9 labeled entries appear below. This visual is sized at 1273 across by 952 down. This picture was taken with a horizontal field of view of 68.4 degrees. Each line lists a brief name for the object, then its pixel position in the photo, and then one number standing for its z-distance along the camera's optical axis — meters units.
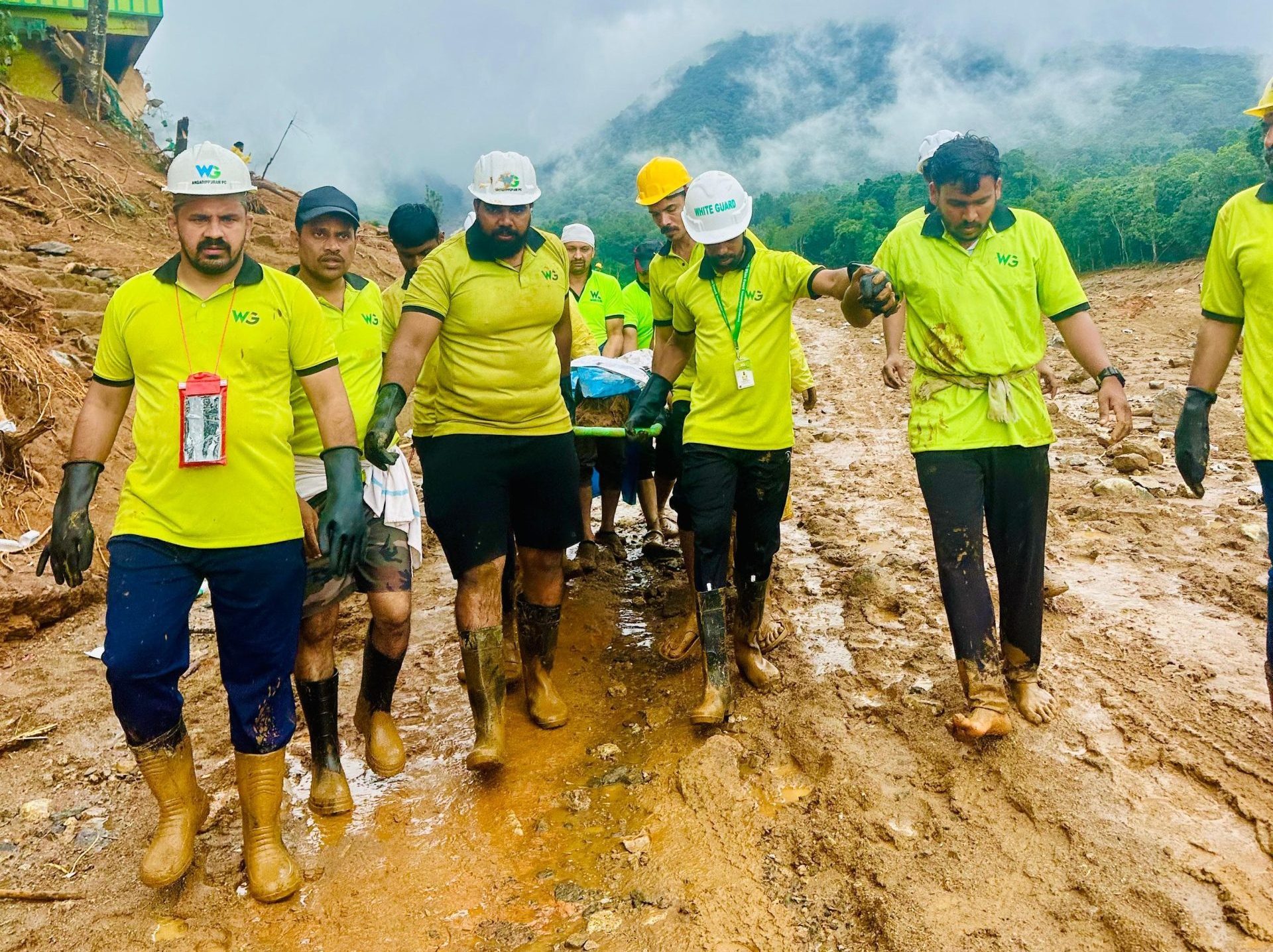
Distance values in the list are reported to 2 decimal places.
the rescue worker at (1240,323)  2.90
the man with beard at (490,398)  3.45
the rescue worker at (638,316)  6.54
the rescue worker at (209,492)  2.68
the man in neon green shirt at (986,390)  3.37
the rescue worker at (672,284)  4.48
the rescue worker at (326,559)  3.29
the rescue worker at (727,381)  3.75
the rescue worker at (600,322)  5.89
